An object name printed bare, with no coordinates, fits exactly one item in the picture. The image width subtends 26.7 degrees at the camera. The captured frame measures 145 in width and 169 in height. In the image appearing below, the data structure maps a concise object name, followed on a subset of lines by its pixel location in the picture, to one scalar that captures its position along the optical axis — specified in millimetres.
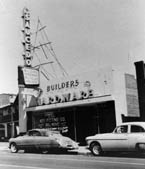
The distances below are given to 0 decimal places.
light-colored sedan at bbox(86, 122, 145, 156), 13773
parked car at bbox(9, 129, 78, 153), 16969
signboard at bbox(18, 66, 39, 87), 24781
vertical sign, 26062
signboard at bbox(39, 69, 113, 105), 20297
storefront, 19875
